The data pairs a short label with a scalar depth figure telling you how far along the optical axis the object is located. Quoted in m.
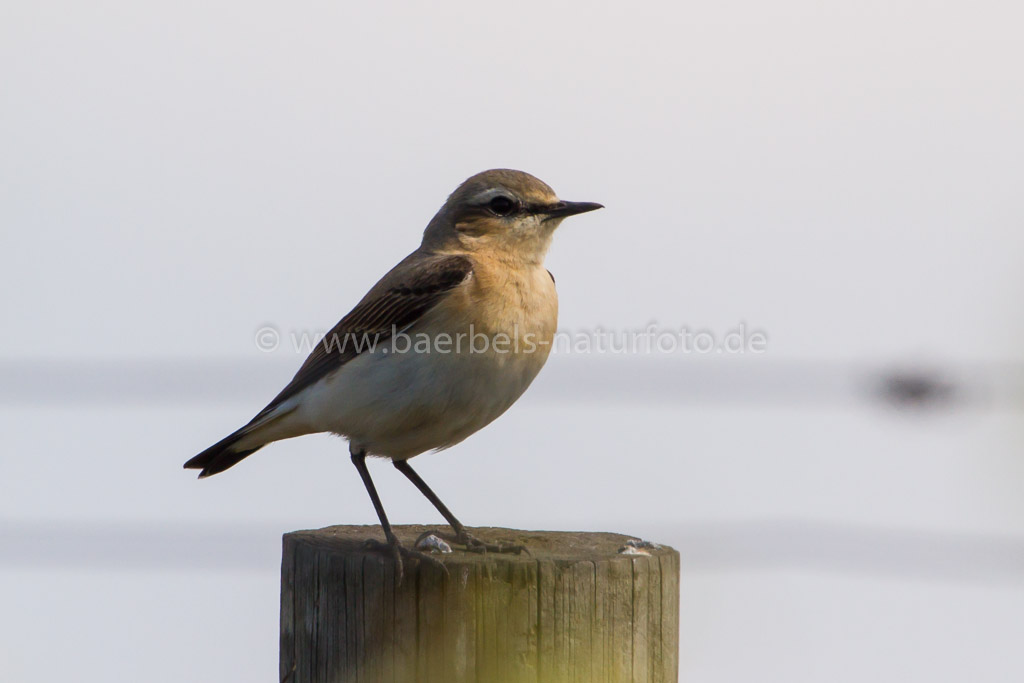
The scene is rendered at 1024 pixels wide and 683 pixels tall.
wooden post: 7.57
